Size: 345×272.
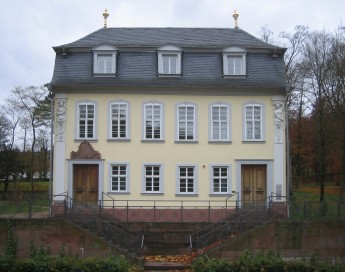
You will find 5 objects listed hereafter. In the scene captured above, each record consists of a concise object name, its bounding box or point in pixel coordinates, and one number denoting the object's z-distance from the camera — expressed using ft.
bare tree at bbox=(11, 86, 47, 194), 172.96
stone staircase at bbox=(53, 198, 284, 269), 69.51
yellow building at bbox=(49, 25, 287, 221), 84.12
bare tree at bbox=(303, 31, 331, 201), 133.18
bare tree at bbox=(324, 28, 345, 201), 116.67
